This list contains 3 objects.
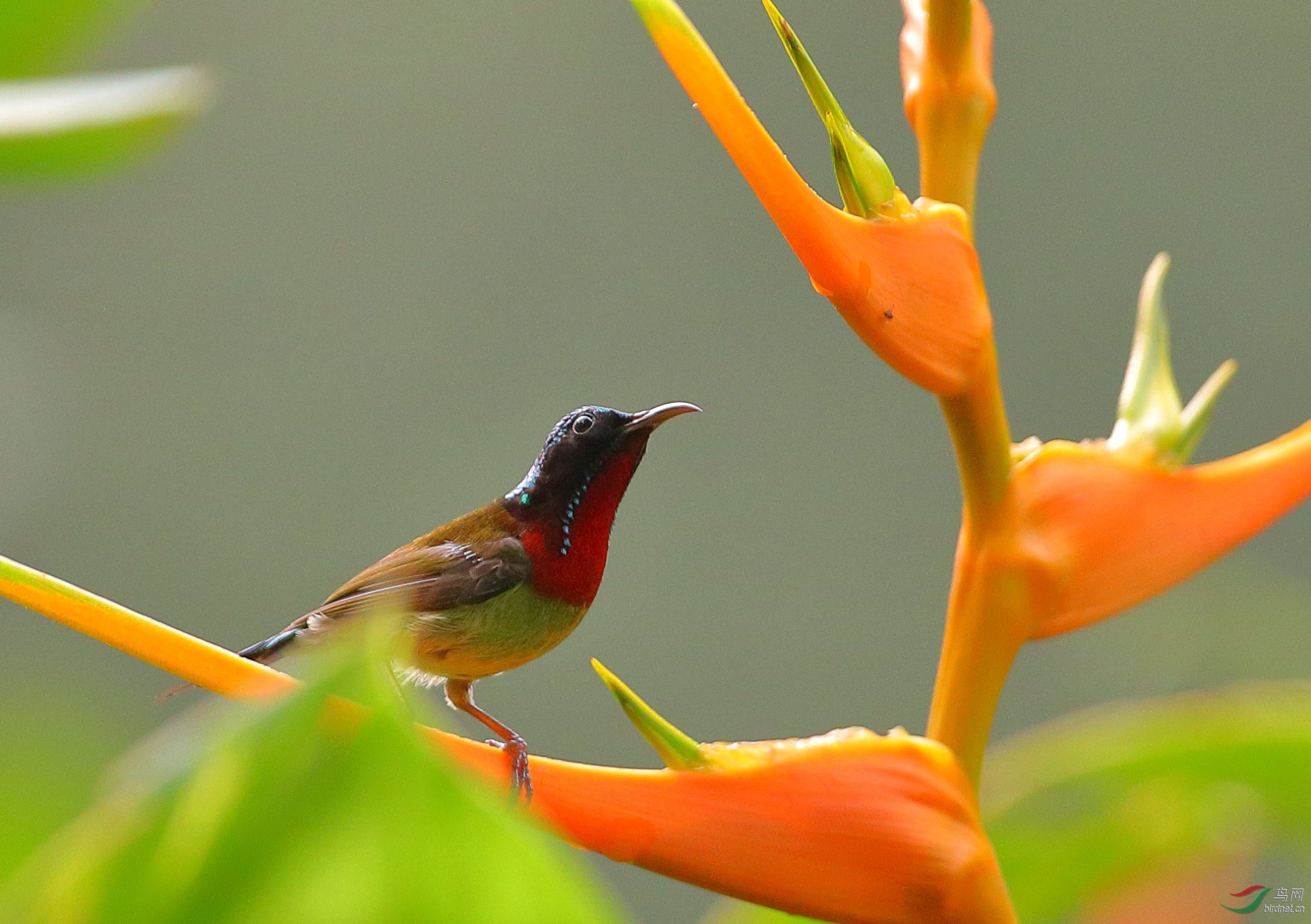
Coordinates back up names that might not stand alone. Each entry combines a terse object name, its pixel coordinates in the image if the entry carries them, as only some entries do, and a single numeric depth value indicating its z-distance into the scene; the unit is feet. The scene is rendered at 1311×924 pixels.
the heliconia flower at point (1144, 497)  12.57
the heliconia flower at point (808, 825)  12.47
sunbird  13.02
